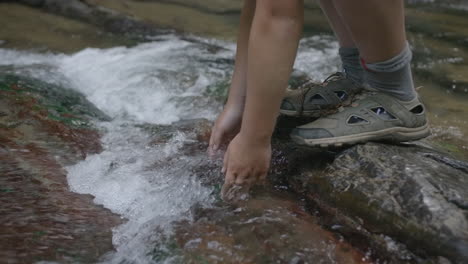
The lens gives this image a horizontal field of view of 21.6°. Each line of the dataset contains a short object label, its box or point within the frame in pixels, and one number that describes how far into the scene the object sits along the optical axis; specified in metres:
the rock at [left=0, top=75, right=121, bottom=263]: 1.98
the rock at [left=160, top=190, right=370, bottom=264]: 1.96
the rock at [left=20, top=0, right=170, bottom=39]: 4.41
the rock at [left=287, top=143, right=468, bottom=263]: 1.95
